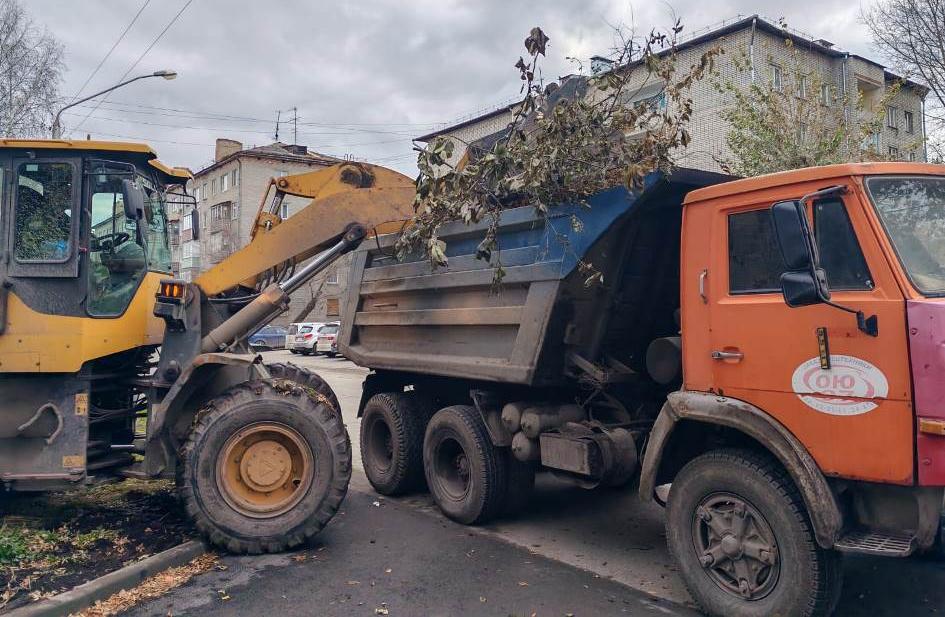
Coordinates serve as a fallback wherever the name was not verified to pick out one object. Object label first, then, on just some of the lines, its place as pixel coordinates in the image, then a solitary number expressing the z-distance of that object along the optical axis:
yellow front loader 5.72
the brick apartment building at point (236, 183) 45.66
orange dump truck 3.76
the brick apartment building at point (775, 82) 12.09
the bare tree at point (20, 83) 22.78
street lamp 15.95
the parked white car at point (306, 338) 34.03
